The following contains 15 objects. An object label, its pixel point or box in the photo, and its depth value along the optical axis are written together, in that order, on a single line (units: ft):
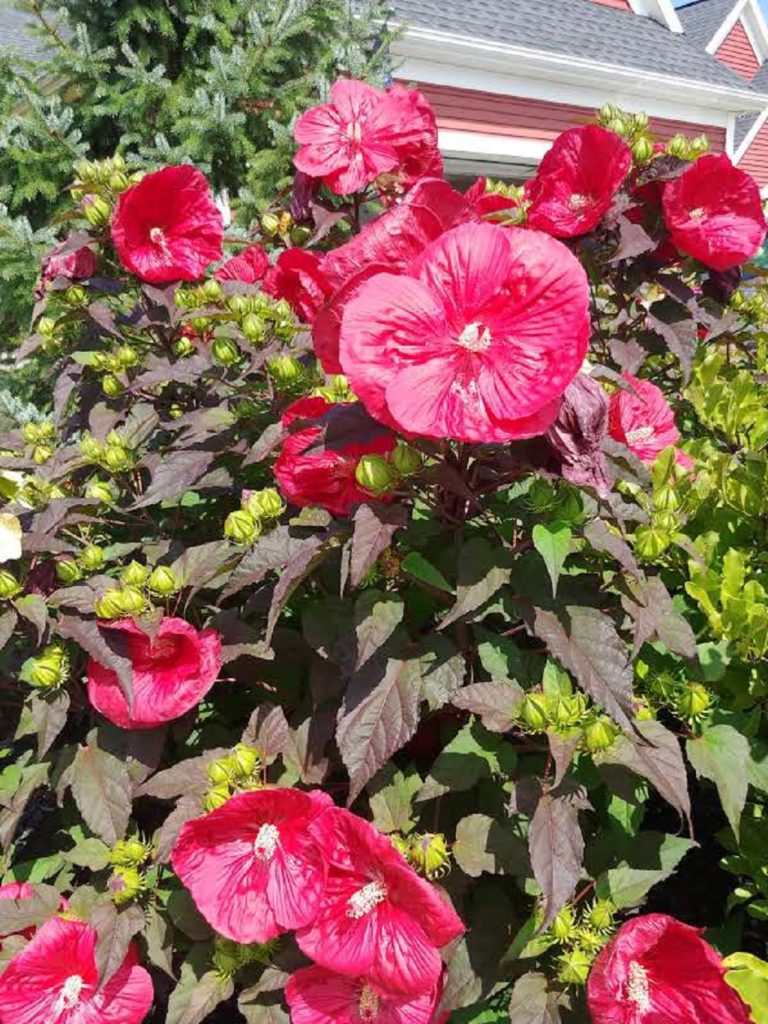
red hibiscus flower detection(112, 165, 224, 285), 5.28
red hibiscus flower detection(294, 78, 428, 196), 4.99
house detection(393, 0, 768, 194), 26.14
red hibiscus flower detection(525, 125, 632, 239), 4.64
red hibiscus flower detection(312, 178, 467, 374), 3.10
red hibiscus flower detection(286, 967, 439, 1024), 3.49
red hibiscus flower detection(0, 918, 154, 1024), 3.89
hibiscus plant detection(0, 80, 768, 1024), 3.17
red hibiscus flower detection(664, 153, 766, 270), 4.89
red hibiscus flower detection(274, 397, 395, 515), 3.52
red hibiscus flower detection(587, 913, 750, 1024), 3.33
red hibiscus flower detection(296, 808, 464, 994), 3.22
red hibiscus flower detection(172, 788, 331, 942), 3.48
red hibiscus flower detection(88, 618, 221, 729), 3.96
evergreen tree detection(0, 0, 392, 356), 13.21
